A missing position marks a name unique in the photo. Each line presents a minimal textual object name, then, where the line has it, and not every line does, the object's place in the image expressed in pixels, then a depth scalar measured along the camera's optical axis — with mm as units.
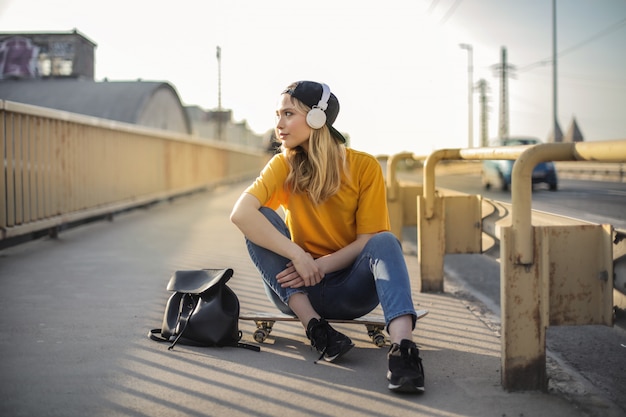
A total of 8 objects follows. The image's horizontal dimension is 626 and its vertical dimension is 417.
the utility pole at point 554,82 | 33406
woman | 3506
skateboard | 3782
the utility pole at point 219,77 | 47469
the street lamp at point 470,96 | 56094
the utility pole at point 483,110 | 72938
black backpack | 3668
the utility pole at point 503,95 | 56594
